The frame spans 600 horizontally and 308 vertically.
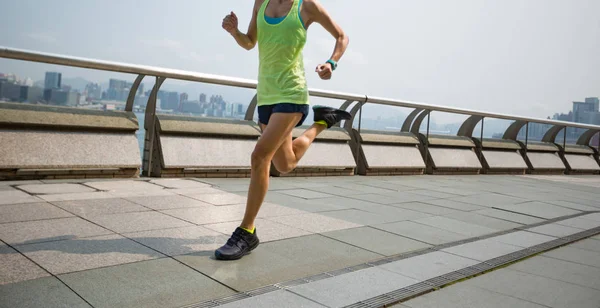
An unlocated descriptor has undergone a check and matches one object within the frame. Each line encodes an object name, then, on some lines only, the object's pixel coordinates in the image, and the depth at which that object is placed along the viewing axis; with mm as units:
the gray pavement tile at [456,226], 4766
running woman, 3455
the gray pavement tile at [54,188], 4984
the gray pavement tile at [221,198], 5252
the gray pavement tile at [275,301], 2461
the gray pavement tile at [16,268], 2594
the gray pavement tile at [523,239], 4370
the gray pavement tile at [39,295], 2279
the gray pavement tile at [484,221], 5170
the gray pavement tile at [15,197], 4425
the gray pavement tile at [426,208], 5741
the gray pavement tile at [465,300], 2721
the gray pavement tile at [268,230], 3956
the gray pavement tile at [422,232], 4324
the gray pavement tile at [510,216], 5578
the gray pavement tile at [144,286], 2432
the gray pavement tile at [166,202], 4785
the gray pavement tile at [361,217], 4866
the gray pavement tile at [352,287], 2674
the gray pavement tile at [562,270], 3359
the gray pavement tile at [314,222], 4383
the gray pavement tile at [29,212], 3867
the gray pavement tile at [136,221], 3864
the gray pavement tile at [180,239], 3410
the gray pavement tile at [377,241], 3867
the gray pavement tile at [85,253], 2887
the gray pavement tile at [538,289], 2894
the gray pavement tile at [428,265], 3246
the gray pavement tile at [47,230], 3344
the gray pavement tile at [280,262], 2938
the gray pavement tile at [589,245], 4441
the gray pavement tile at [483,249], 3828
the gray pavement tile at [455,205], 6180
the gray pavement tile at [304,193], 6107
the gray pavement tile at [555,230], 4911
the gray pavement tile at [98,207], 4270
